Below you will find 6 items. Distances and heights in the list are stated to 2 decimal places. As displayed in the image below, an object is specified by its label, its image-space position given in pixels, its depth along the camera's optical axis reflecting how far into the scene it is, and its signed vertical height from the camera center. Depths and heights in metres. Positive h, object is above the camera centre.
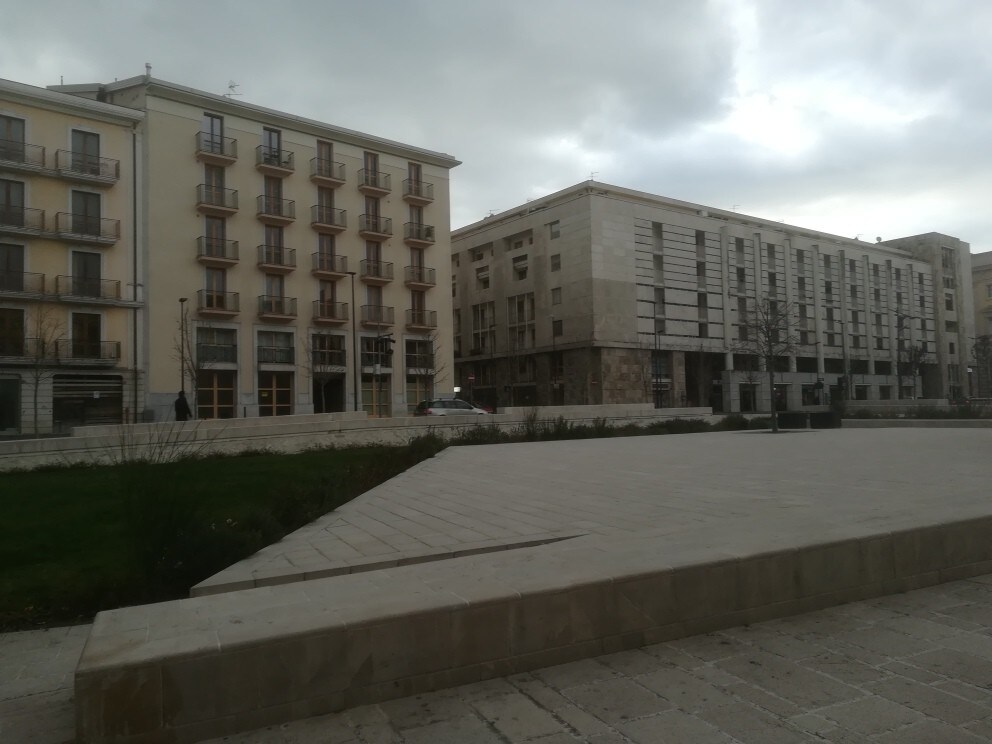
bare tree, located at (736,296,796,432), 59.12 +5.27
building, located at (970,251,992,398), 87.38 +12.03
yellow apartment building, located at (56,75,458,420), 39.53 +8.52
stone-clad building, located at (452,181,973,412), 55.00 +7.43
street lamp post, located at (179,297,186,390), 36.75 +3.00
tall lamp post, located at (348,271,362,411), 44.09 +2.93
